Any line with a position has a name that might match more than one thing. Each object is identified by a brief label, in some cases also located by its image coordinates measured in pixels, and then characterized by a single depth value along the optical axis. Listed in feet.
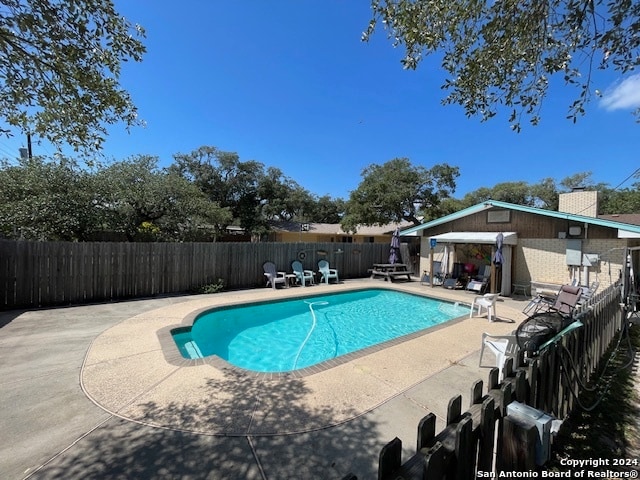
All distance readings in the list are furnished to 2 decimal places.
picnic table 45.34
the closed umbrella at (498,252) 34.01
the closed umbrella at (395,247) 47.26
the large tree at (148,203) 41.81
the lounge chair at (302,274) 39.93
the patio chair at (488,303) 23.15
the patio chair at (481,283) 36.42
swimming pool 19.62
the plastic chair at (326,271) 42.98
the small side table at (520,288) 36.55
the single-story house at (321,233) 90.22
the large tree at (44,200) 33.76
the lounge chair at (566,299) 22.40
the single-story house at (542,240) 31.01
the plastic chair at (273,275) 37.09
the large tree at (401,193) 73.46
